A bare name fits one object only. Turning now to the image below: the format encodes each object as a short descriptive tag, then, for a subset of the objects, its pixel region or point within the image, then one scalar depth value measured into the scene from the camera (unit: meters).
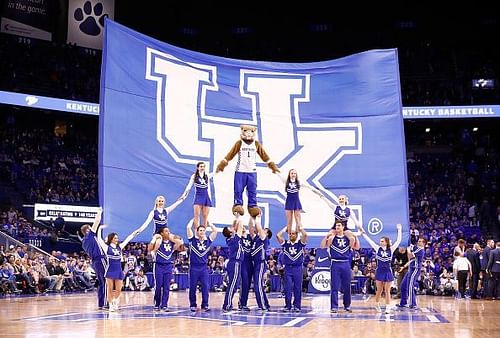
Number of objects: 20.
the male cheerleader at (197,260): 13.90
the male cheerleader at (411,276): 16.12
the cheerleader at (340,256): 14.30
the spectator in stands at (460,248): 20.78
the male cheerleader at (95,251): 14.58
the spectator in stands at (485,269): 21.59
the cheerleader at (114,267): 13.96
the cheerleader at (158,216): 14.38
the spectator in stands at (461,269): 21.47
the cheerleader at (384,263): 14.77
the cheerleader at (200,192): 14.62
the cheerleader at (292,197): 14.59
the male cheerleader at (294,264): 13.98
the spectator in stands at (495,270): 21.23
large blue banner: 14.98
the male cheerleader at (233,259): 13.91
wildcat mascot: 14.52
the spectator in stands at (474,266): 22.23
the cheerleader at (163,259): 14.02
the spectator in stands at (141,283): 26.58
